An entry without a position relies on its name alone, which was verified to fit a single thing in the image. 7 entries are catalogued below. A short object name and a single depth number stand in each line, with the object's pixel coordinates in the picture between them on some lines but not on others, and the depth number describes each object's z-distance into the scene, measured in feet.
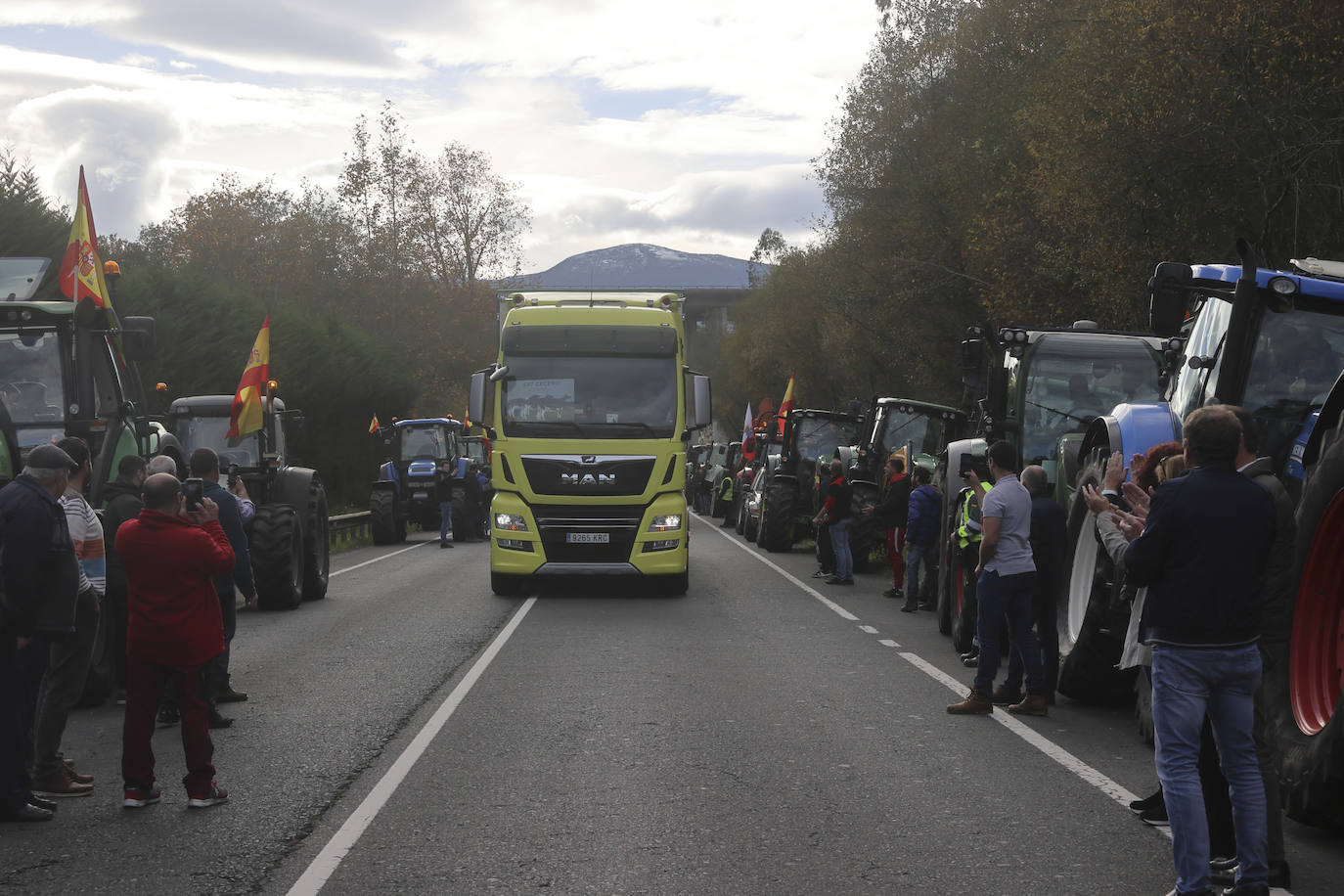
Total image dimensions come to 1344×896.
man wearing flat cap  23.89
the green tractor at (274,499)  56.54
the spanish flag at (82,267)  43.65
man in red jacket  24.59
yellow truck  60.44
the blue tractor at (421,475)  111.04
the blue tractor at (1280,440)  22.52
